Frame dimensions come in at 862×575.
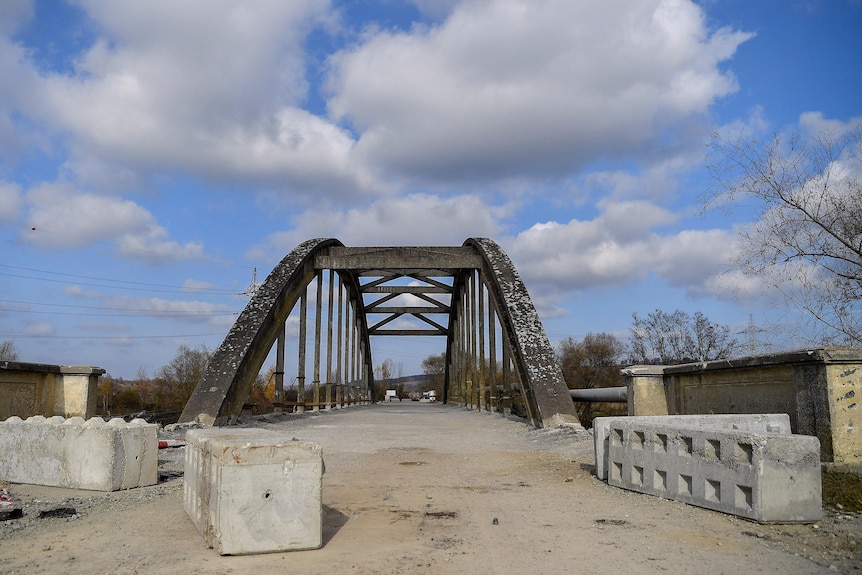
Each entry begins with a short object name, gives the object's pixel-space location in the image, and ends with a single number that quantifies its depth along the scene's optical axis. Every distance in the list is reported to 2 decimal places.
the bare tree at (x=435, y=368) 71.69
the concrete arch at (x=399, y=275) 12.20
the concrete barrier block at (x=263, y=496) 3.64
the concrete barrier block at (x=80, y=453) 5.61
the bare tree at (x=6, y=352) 41.90
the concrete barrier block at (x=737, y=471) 4.15
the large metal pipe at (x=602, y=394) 15.09
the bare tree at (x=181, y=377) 36.16
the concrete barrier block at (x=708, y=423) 5.58
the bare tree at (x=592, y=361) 34.31
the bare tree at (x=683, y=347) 25.16
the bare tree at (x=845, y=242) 7.23
